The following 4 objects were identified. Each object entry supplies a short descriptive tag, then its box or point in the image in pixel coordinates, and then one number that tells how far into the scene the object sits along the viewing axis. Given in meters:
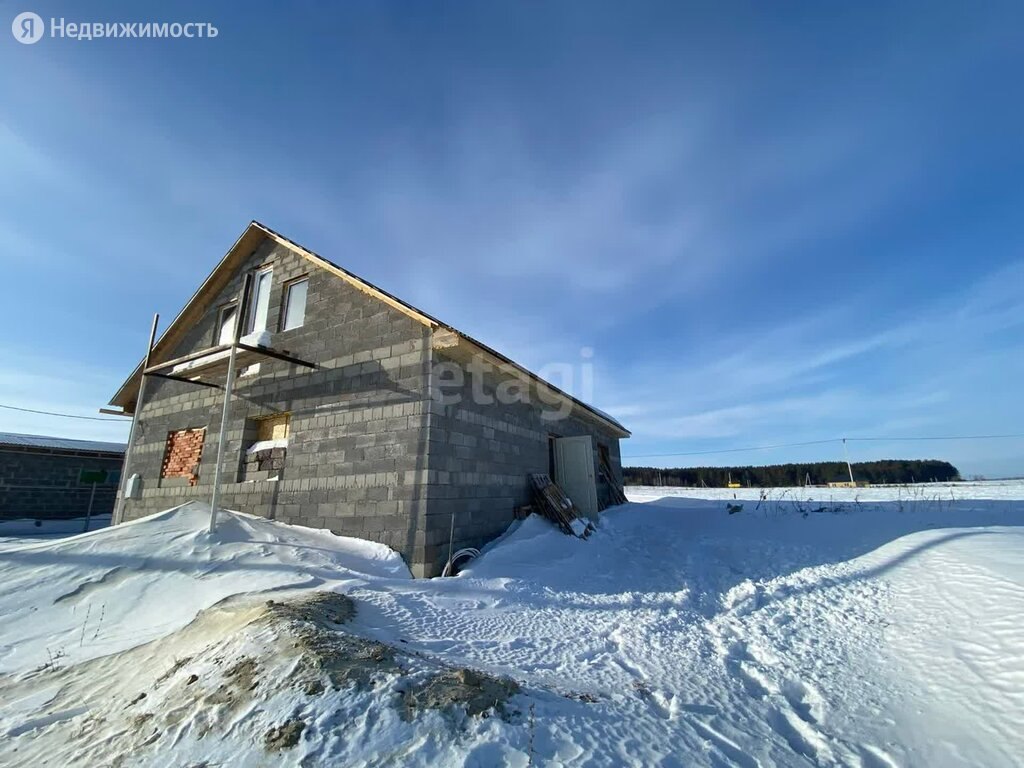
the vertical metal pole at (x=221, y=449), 6.77
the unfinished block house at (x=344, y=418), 7.36
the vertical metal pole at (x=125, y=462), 9.88
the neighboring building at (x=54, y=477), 14.29
